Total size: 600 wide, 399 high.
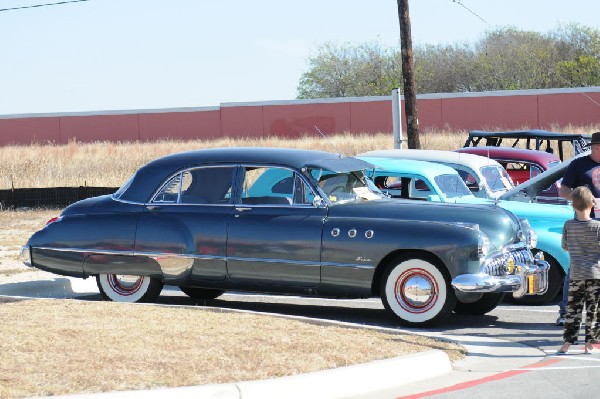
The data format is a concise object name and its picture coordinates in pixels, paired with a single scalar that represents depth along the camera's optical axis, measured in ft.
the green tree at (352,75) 261.03
